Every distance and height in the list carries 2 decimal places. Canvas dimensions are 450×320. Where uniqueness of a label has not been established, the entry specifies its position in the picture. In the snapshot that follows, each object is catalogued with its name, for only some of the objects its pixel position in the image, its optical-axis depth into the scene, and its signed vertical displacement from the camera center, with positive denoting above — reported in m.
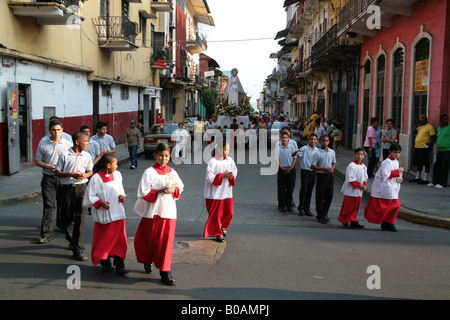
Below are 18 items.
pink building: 12.93 +1.81
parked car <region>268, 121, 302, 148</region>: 23.47 -0.92
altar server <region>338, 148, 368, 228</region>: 8.64 -1.31
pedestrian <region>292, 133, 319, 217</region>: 9.76 -1.34
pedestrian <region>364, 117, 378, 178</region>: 14.30 -0.84
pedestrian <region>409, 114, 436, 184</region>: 12.75 -0.78
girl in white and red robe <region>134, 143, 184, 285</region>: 5.54 -1.11
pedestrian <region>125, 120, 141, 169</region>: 17.00 -1.05
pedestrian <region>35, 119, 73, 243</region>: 7.14 -0.82
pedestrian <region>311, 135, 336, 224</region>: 9.18 -1.22
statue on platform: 25.61 +1.33
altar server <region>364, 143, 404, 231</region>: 8.35 -1.32
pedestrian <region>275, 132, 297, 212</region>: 10.08 -1.25
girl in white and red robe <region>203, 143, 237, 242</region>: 7.44 -1.23
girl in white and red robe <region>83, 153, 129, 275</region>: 5.69 -1.24
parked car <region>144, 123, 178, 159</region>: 19.98 -0.97
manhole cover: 6.90 -1.94
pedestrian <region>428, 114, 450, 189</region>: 12.05 -0.98
